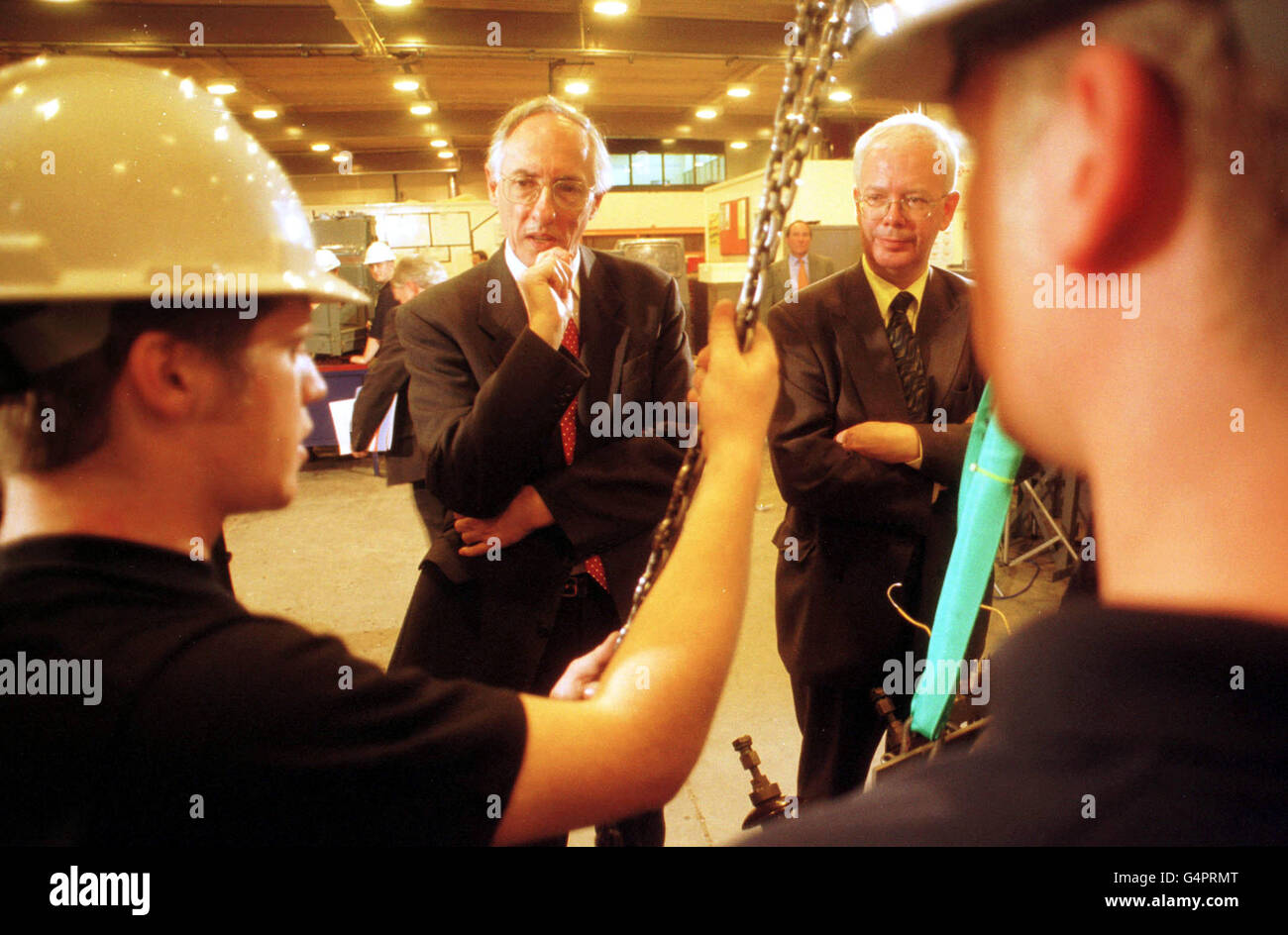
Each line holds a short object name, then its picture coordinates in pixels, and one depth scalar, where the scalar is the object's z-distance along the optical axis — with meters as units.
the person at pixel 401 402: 2.18
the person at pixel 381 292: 6.22
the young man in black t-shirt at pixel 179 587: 0.61
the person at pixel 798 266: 7.75
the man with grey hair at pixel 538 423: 1.41
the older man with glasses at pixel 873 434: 1.67
